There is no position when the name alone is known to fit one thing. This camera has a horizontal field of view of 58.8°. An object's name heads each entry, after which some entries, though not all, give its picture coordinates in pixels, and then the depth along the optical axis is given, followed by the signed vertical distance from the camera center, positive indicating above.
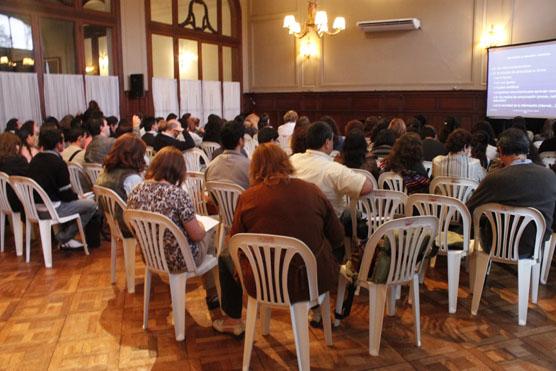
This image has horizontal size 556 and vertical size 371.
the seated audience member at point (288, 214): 2.40 -0.52
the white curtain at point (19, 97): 7.68 +0.19
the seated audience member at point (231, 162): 3.84 -0.42
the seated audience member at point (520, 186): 3.07 -0.50
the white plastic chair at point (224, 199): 3.68 -0.68
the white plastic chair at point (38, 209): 4.16 -0.85
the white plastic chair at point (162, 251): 2.79 -0.83
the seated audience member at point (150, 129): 6.65 -0.30
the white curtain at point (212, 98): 11.45 +0.23
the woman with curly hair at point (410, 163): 3.79 -0.43
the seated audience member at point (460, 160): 4.19 -0.45
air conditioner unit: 9.95 +1.68
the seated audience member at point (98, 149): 5.16 -0.42
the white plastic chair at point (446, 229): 3.19 -0.80
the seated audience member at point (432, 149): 5.30 -0.45
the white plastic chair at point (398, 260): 2.61 -0.83
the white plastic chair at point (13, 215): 4.46 -0.98
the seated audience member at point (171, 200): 2.84 -0.53
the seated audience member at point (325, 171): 3.09 -0.40
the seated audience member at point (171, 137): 6.09 -0.36
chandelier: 8.73 +1.52
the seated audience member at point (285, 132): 7.43 -0.37
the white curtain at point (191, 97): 10.89 +0.24
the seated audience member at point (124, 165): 3.73 -0.43
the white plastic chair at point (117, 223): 3.56 -0.85
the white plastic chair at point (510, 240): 3.03 -0.83
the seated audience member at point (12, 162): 4.52 -0.48
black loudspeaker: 9.42 +0.43
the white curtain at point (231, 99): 12.00 +0.22
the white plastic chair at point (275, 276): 2.32 -0.82
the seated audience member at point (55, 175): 4.28 -0.57
